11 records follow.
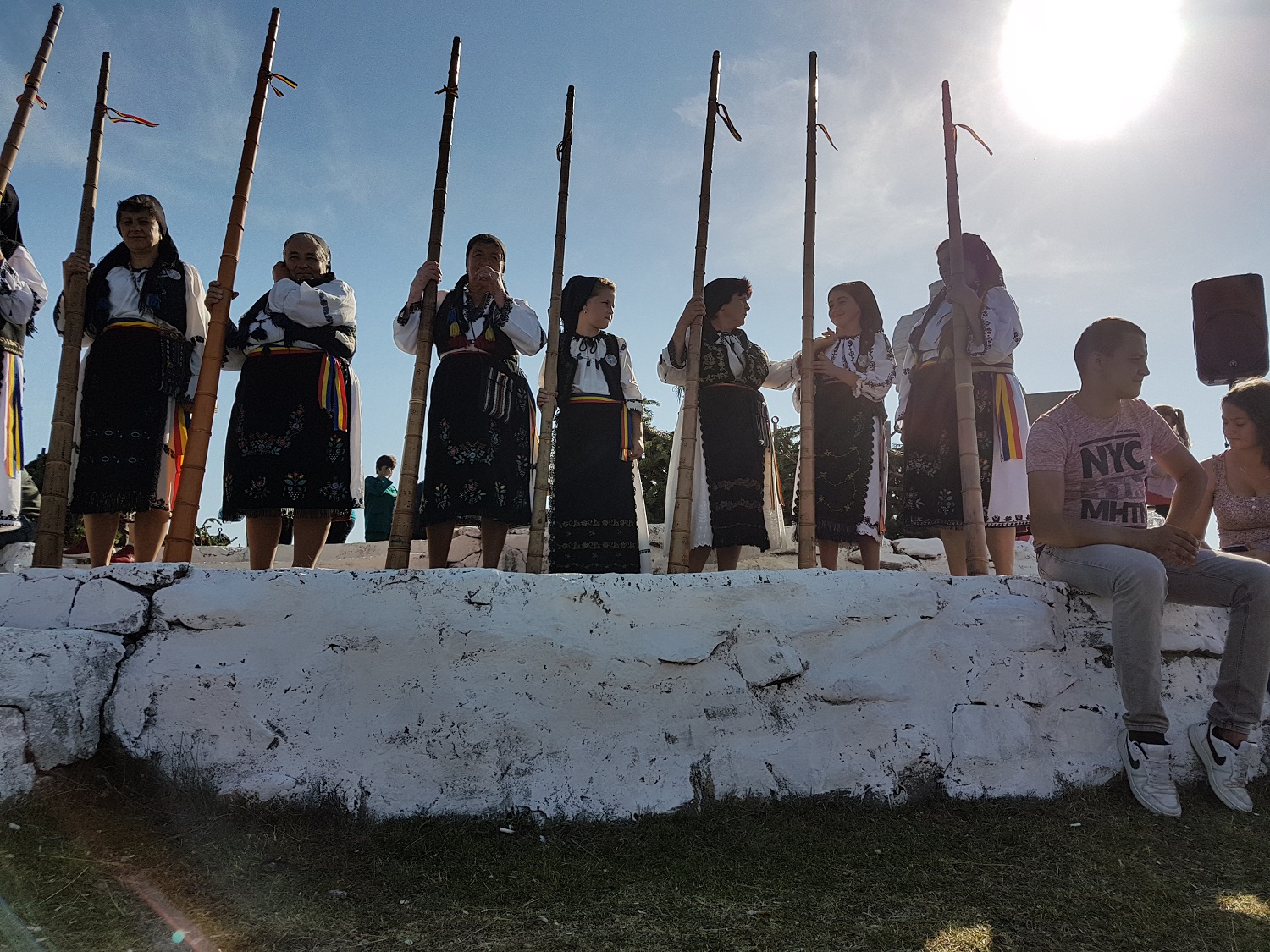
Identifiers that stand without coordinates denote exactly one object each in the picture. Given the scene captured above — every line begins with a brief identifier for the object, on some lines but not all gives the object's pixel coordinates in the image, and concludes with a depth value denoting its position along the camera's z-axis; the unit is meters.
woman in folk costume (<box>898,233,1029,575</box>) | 4.00
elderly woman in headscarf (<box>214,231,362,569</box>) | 3.67
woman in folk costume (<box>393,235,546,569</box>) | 3.90
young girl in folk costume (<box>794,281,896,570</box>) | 4.22
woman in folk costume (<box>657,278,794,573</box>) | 4.28
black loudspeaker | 4.75
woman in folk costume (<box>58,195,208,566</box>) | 3.58
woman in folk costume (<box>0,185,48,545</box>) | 3.56
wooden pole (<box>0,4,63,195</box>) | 3.56
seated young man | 2.93
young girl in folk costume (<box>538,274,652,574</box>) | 4.23
